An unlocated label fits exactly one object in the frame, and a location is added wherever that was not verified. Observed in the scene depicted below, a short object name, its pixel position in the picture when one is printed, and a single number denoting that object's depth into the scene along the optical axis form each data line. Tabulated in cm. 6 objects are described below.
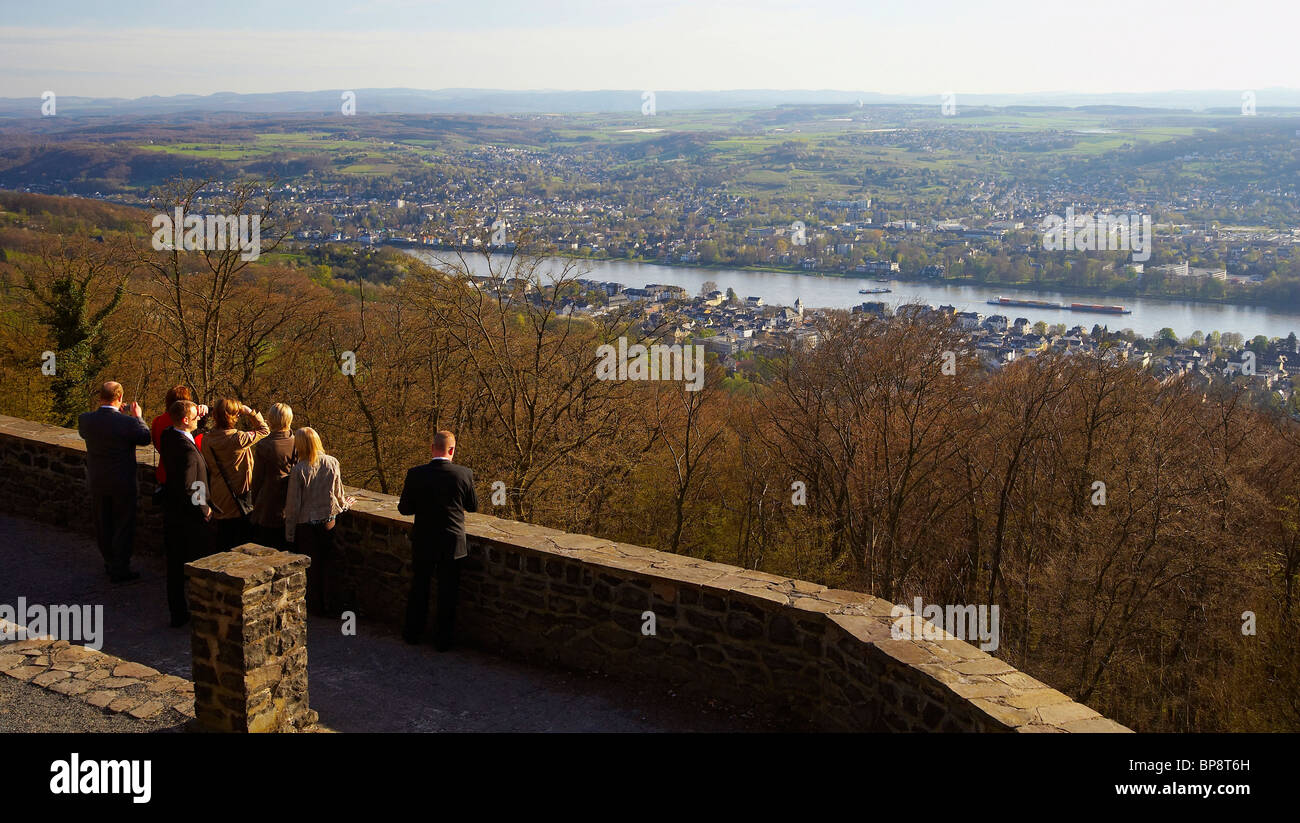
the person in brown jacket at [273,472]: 688
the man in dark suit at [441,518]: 636
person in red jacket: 698
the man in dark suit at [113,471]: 738
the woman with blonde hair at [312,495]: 673
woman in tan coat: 691
